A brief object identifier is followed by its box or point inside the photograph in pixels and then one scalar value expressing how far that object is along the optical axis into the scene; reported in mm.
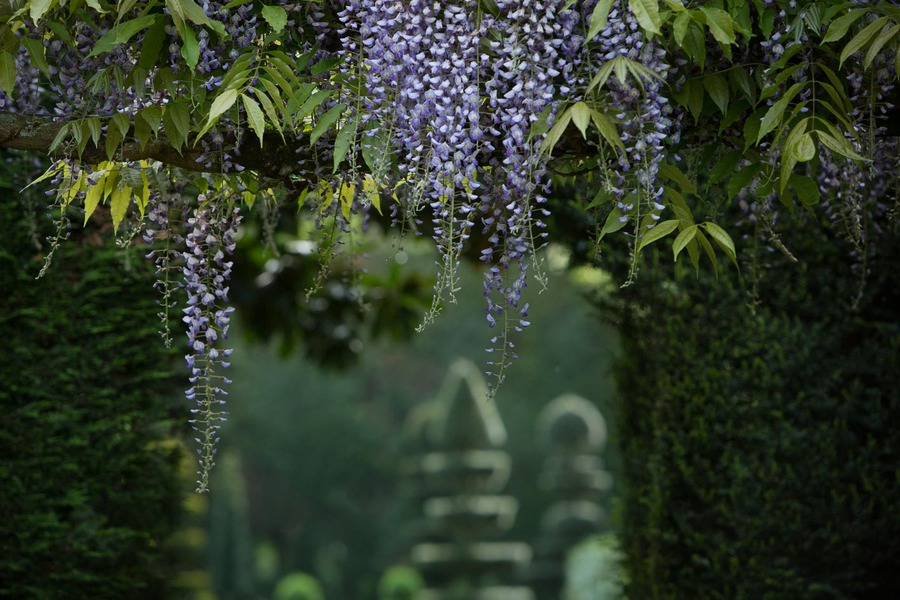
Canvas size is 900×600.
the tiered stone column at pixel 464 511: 22391
